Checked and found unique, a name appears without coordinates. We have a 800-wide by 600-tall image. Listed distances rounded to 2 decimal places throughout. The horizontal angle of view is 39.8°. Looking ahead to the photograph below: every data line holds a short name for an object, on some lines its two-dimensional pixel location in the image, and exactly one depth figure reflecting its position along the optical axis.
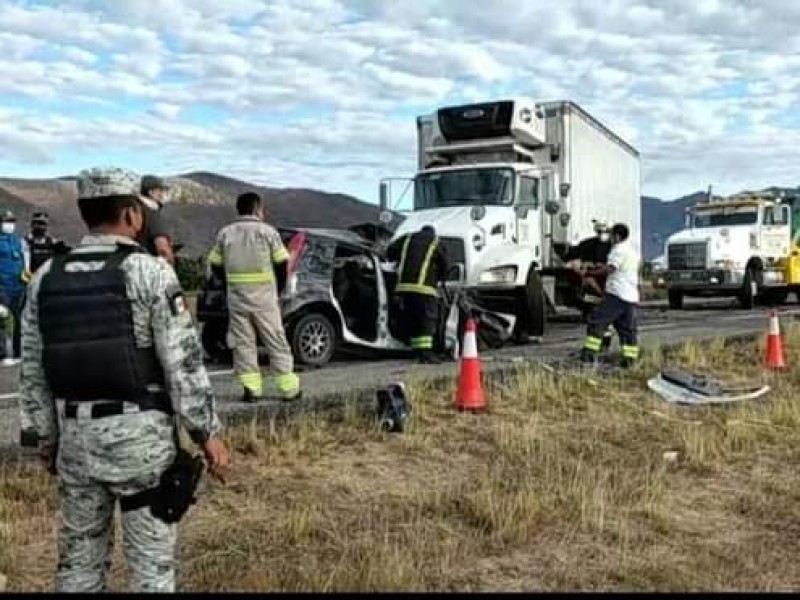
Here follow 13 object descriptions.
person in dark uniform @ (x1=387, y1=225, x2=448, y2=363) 12.57
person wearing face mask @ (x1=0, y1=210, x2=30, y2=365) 12.95
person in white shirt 12.04
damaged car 12.12
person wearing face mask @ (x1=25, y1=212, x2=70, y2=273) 13.18
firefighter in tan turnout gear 9.20
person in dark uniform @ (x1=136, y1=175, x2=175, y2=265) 6.78
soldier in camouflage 3.53
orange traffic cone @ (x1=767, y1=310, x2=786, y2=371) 12.01
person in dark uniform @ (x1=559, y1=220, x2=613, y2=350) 17.77
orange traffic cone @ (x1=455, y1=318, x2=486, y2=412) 9.07
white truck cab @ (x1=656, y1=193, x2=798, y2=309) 25.53
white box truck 15.43
